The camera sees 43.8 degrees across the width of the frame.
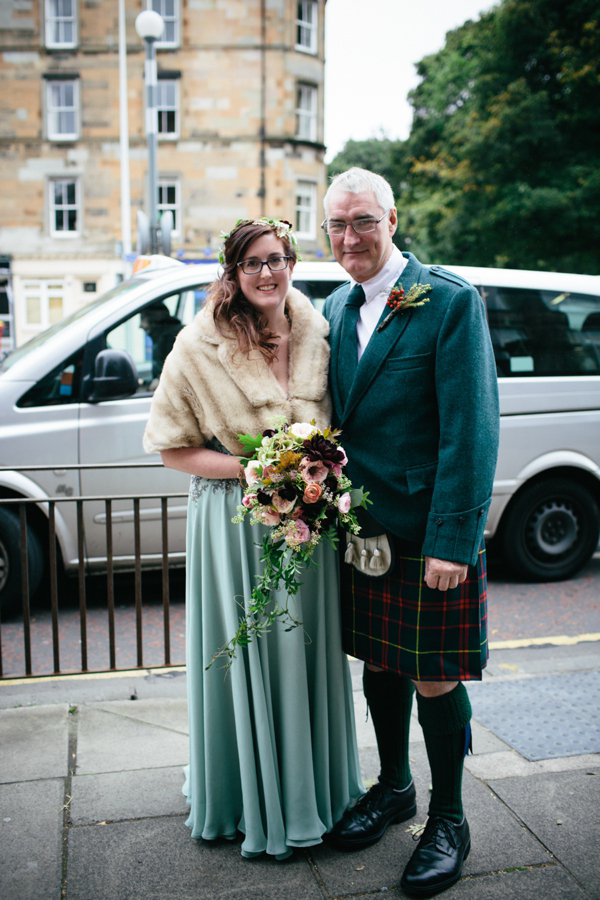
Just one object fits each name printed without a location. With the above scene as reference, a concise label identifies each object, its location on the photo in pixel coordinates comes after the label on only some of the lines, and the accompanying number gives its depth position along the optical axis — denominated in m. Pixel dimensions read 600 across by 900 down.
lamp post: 10.09
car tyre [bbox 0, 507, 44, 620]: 4.47
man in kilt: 2.15
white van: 4.55
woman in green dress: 2.32
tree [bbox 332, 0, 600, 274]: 16.12
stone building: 24.34
